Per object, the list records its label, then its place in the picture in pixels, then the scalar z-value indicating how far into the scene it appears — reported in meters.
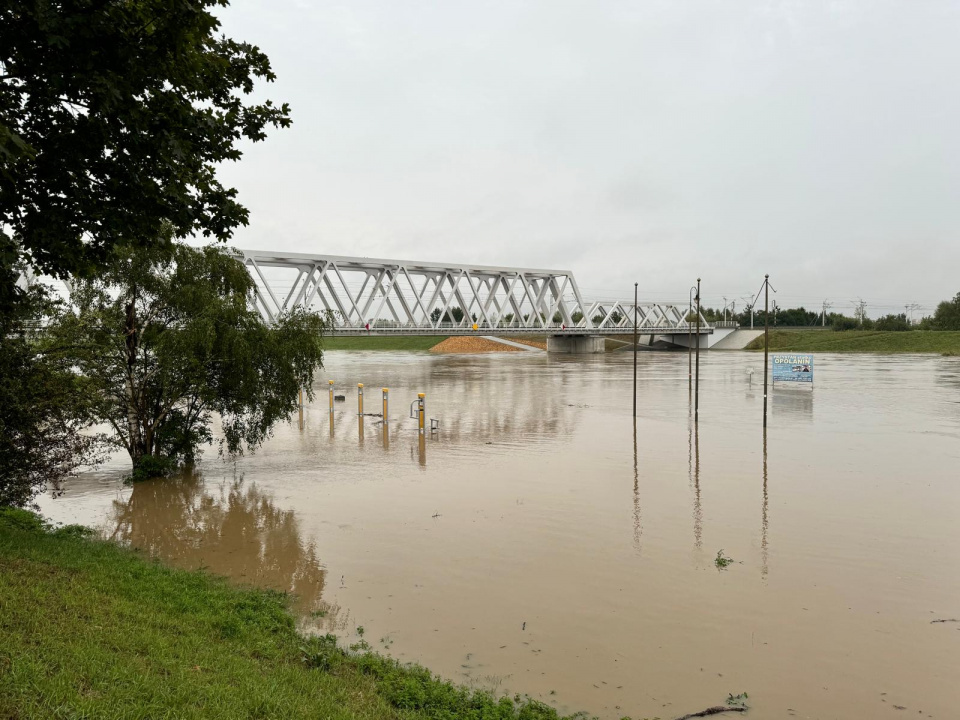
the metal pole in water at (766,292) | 26.67
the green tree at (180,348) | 16.22
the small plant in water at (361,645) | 7.80
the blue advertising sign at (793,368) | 41.34
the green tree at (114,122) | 6.83
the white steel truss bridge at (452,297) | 62.25
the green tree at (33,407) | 11.84
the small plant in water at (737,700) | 6.87
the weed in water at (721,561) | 10.85
